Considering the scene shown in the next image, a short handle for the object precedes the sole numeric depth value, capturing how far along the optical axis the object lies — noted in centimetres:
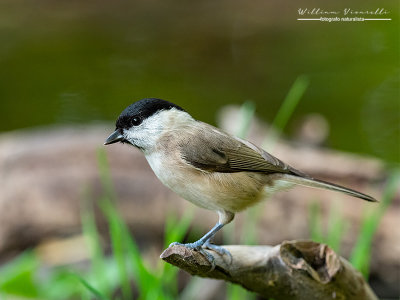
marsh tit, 537
